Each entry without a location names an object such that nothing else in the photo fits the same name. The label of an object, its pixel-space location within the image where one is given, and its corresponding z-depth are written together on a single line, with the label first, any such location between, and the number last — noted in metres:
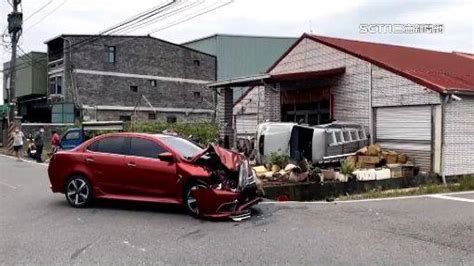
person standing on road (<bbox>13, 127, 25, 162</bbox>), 27.33
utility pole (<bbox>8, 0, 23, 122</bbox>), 35.94
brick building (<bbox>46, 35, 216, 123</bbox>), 44.31
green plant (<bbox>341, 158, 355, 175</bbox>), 15.48
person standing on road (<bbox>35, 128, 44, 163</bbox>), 26.91
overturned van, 17.56
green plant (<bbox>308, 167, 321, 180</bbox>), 14.70
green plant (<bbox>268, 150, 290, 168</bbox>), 16.47
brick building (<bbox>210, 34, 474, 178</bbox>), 17.30
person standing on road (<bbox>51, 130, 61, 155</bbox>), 26.36
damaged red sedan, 9.96
